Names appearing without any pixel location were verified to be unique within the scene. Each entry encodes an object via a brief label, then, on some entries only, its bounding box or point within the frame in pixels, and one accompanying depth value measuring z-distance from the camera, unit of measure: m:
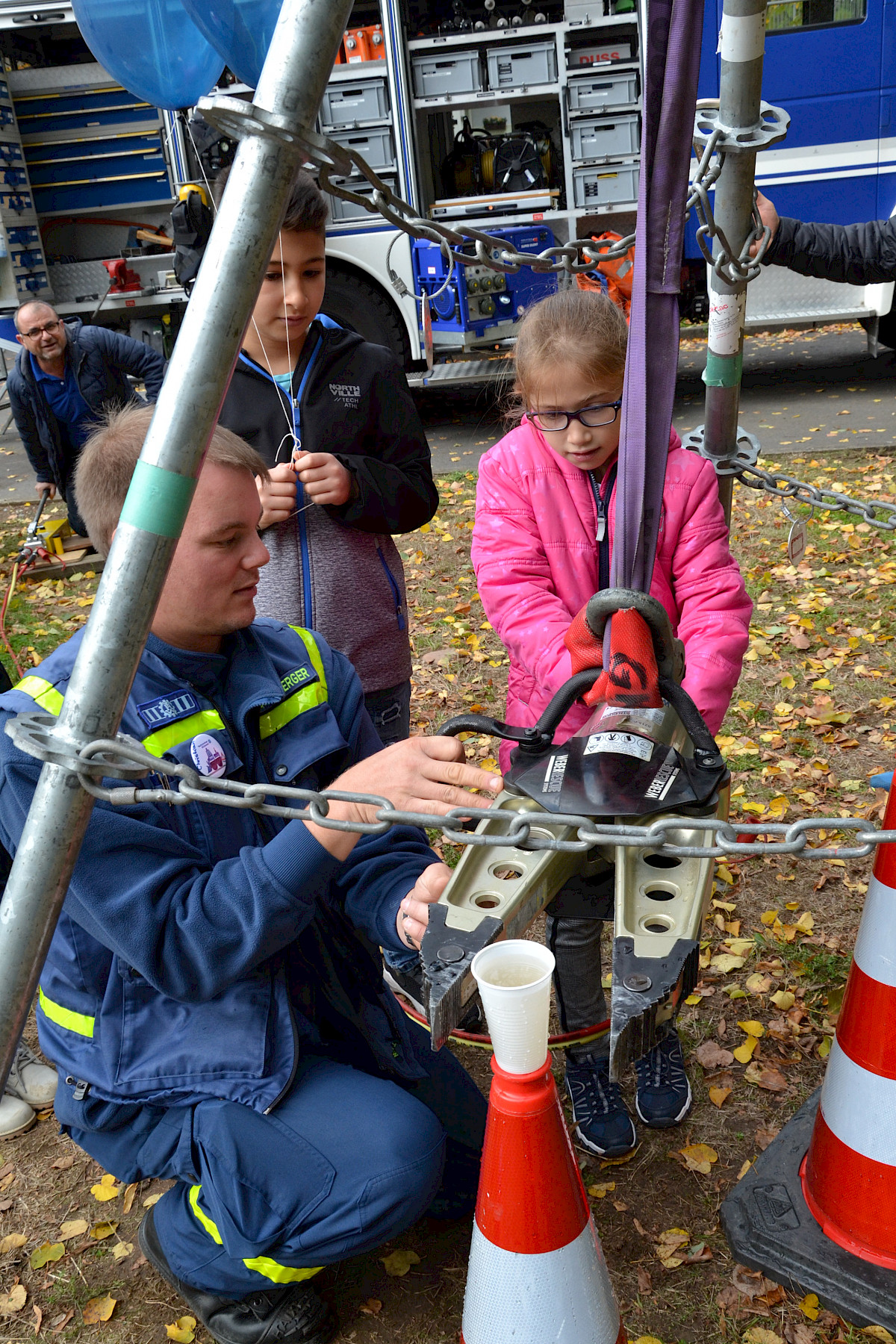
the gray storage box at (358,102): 8.27
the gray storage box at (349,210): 8.45
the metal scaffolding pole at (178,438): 1.11
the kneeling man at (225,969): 1.80
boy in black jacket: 2.59
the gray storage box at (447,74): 8.28
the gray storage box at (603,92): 8.20
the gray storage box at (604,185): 8.45
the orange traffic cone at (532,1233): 1.52
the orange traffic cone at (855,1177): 1.86
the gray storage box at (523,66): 8.20
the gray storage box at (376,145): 8.38
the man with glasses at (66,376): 6.67
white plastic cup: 1.35
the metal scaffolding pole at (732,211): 2.33
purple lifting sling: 1.55
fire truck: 7.85
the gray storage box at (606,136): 8.29
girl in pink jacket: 2.23
